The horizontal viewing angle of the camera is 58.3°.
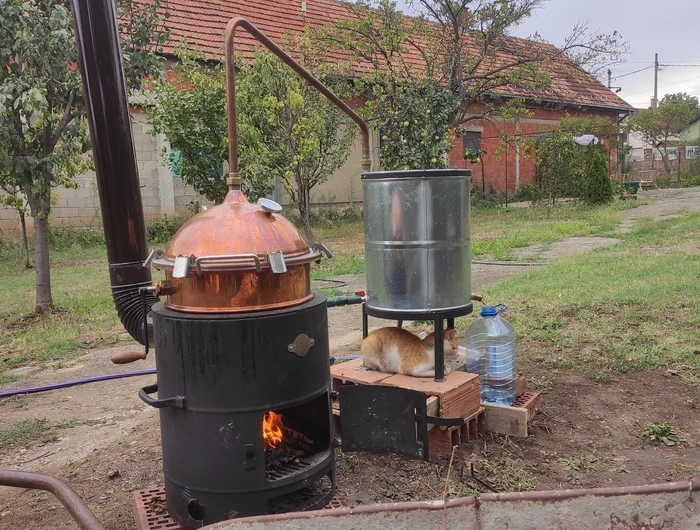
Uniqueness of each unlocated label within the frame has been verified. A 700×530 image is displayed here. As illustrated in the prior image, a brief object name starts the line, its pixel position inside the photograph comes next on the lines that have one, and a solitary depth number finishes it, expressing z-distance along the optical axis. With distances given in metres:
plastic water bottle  3.58
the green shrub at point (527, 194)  16.96
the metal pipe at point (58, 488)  1.60
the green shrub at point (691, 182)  28.73
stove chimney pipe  2.97
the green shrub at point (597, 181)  17.05
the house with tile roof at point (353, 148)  13.55
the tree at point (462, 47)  14.01
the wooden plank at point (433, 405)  3.07
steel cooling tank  3.14
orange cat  3.35
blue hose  4.50
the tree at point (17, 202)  7.74
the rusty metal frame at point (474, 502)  1.55
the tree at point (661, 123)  32.28
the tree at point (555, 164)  16.23
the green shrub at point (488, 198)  20.55
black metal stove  2.30
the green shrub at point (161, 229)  13.33
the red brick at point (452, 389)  3.10
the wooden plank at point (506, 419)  3.31
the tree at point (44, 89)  5.82
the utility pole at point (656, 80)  47.94
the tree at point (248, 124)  9.23
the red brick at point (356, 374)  3.32
